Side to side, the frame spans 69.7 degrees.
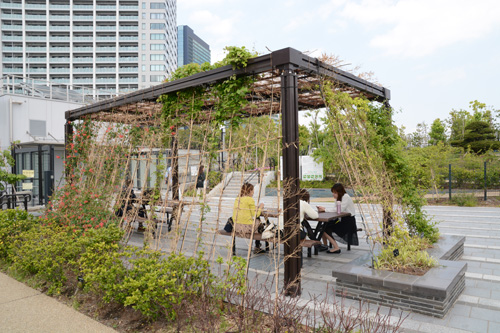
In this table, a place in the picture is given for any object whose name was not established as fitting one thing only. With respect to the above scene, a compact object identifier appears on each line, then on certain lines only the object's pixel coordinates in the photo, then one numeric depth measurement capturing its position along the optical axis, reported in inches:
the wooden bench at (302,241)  202.3
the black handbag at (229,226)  231.9
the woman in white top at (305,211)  221.0
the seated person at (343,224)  250.1
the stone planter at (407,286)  142.9
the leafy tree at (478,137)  984.9
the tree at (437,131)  1293.1
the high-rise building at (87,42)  2482.8
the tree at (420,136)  1373.3
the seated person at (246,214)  205.6
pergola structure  158.6
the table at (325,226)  244.1
